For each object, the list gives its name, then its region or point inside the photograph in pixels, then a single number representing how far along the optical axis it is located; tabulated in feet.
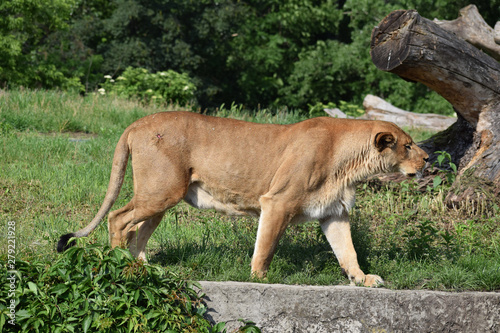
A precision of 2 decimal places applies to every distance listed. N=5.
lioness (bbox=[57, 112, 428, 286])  38.88
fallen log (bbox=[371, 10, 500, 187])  51.21
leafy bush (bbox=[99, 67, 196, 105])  123.22
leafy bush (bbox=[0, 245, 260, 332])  30.81
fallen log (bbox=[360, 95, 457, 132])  97.91
